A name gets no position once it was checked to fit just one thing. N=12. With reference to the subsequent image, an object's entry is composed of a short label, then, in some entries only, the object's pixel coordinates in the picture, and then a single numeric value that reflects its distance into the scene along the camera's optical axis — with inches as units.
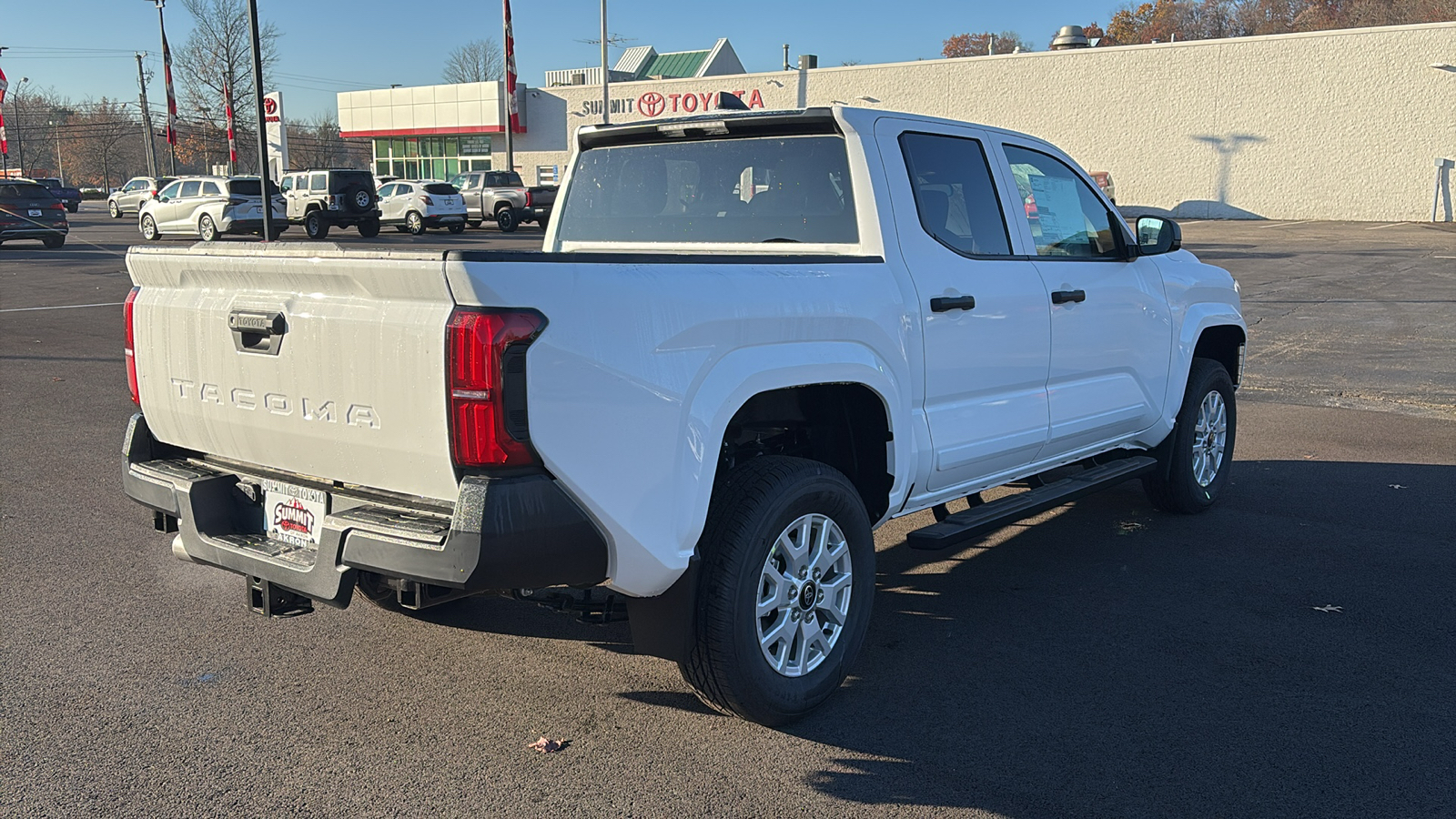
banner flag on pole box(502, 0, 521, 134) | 1723.1
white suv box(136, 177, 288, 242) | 1187.9
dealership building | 1592.0
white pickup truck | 122.0
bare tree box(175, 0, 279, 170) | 2411.4
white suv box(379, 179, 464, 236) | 1418.6
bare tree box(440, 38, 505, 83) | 3700.8
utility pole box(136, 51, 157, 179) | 2501.2
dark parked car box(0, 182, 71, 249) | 1159.0
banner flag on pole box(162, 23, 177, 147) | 2012.8
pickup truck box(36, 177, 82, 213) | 2229.3
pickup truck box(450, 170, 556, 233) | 1460.4
